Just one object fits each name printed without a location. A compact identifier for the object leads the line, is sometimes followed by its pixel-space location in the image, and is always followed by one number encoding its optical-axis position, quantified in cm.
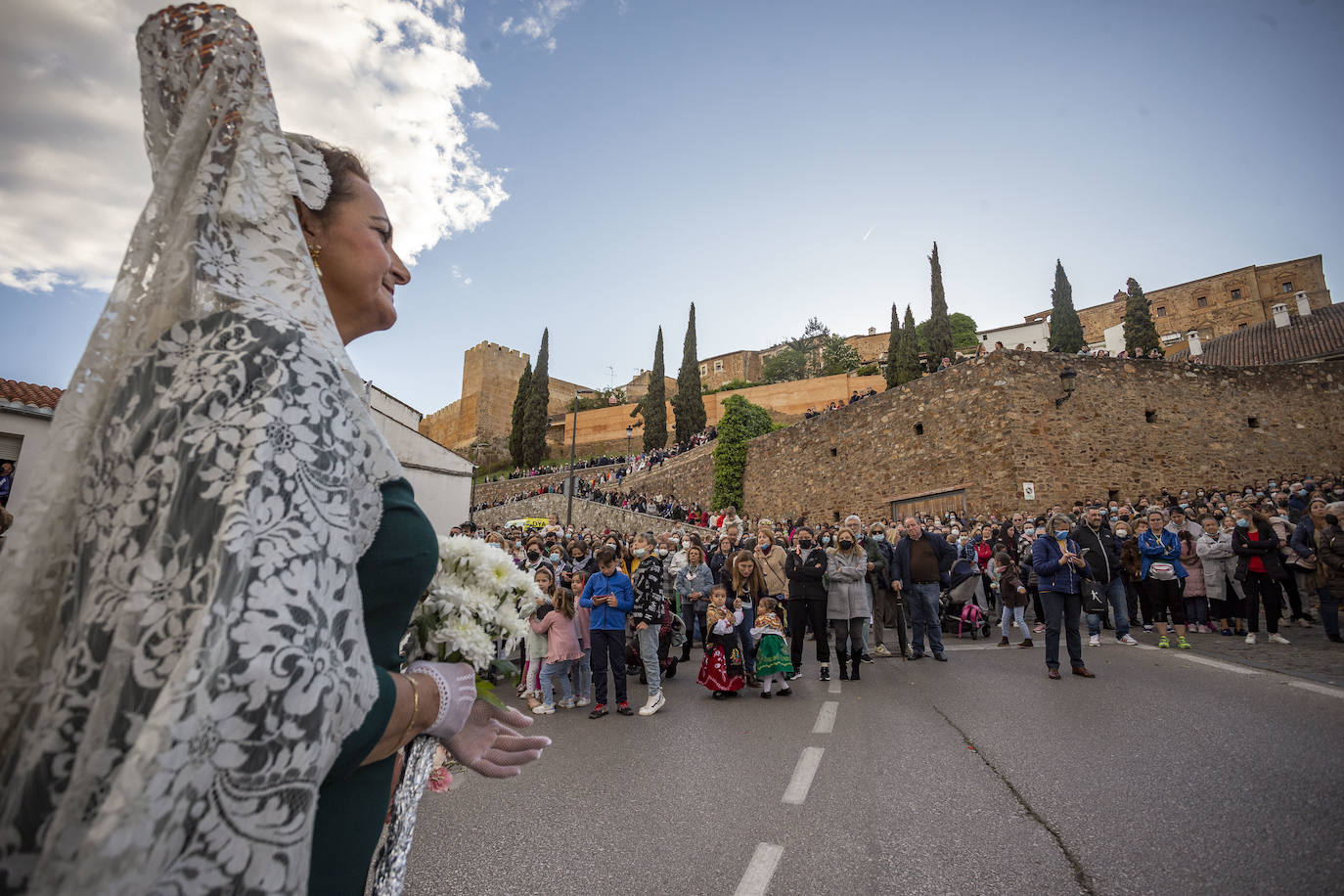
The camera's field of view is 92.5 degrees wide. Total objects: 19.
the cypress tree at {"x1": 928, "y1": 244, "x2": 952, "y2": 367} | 3747
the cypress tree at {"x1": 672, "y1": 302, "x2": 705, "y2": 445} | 4609
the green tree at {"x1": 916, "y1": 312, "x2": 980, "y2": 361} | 4846
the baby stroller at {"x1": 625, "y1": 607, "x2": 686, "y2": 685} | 878
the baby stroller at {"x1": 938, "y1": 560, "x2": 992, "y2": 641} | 1127
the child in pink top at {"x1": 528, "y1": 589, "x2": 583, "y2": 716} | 753
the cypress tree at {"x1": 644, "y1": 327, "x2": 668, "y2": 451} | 4975
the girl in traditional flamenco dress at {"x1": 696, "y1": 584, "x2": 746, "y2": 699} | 766
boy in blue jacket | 732
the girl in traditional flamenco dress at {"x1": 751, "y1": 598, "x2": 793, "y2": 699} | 768
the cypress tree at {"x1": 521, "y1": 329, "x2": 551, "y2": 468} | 5359
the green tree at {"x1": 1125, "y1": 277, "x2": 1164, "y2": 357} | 3634
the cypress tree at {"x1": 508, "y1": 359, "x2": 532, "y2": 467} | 5462
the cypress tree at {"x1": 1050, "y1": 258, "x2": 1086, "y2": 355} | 3953
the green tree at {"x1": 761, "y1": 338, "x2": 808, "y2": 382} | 6312
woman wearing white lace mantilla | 79
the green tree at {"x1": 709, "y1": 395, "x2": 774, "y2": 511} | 3219
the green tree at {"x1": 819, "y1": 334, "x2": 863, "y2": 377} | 5644
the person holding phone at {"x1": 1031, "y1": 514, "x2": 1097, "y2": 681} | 761
